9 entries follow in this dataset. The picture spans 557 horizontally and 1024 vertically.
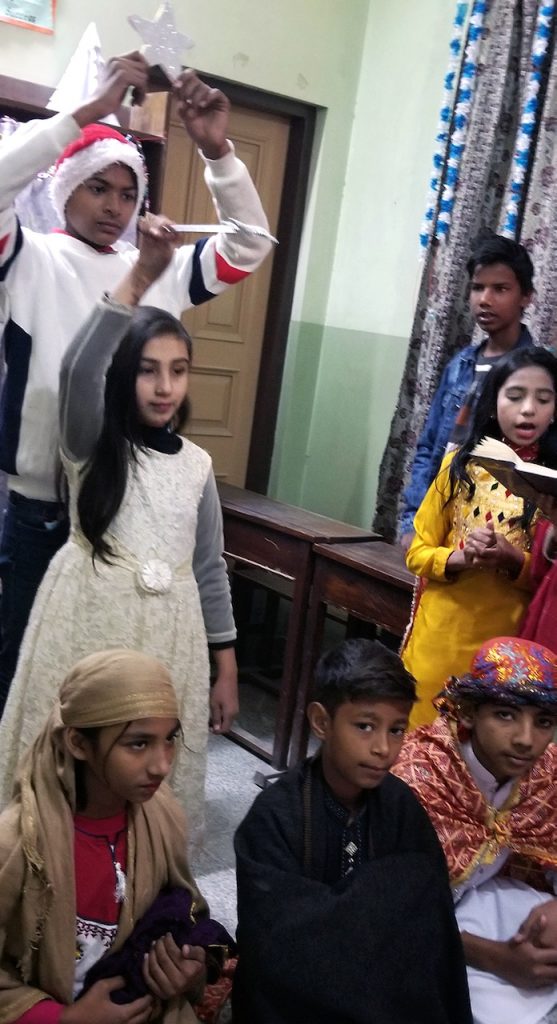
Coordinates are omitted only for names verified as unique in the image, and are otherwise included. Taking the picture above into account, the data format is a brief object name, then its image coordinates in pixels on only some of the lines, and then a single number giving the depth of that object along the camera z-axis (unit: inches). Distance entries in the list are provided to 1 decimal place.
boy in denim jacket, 109.2
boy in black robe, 54.2
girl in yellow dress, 83.3
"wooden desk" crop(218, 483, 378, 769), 121.8
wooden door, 164.1
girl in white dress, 73.2
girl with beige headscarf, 52.5
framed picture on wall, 135.9
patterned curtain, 129.0
